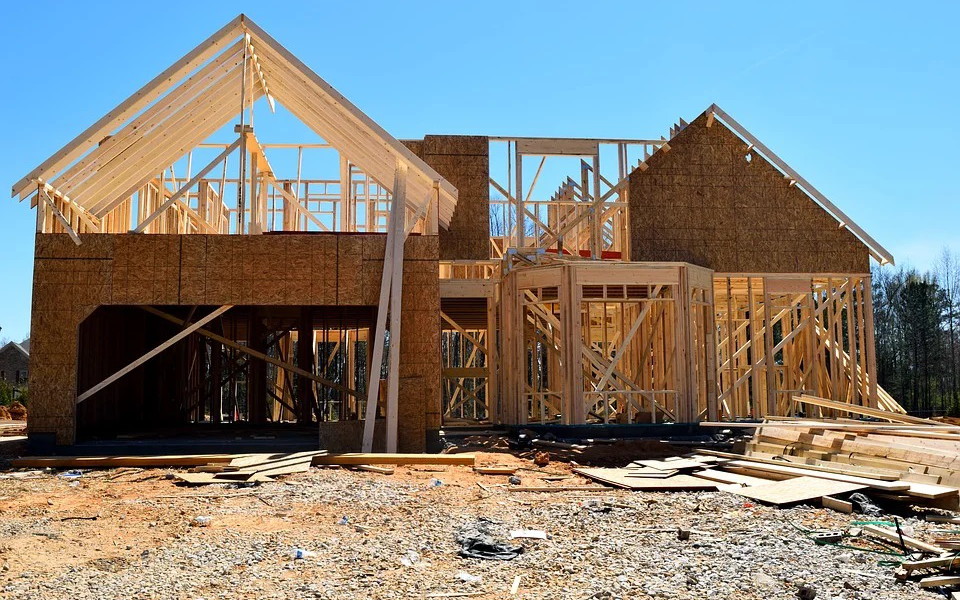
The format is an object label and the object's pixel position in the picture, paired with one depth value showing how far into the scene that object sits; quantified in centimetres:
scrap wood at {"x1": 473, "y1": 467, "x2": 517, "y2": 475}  1185
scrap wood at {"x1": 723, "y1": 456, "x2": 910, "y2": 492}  886
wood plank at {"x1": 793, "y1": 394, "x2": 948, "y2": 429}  1402
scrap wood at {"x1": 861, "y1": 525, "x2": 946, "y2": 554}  617
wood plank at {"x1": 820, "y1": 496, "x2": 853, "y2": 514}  859
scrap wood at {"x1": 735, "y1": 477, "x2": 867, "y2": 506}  904
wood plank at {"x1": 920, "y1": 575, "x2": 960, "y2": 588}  554
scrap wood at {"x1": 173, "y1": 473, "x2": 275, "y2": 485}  1042
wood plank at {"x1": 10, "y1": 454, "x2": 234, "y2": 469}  1212
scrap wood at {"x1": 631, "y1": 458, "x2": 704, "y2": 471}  1185
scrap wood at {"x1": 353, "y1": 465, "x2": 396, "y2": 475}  1157
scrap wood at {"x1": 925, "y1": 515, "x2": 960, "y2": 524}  809
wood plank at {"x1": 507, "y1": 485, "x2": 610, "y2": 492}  1023
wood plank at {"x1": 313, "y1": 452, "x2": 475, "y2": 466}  1226
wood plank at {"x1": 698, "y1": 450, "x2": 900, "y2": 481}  973
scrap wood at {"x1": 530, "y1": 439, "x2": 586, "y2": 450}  1452
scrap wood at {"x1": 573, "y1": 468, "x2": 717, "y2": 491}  1031
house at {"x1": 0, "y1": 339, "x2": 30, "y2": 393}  4997
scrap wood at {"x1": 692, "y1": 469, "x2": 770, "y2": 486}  1052
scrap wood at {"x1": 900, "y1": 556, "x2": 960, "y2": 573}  576
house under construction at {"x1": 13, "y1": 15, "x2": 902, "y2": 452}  1416
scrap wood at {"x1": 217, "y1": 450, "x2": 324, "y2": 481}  1080
